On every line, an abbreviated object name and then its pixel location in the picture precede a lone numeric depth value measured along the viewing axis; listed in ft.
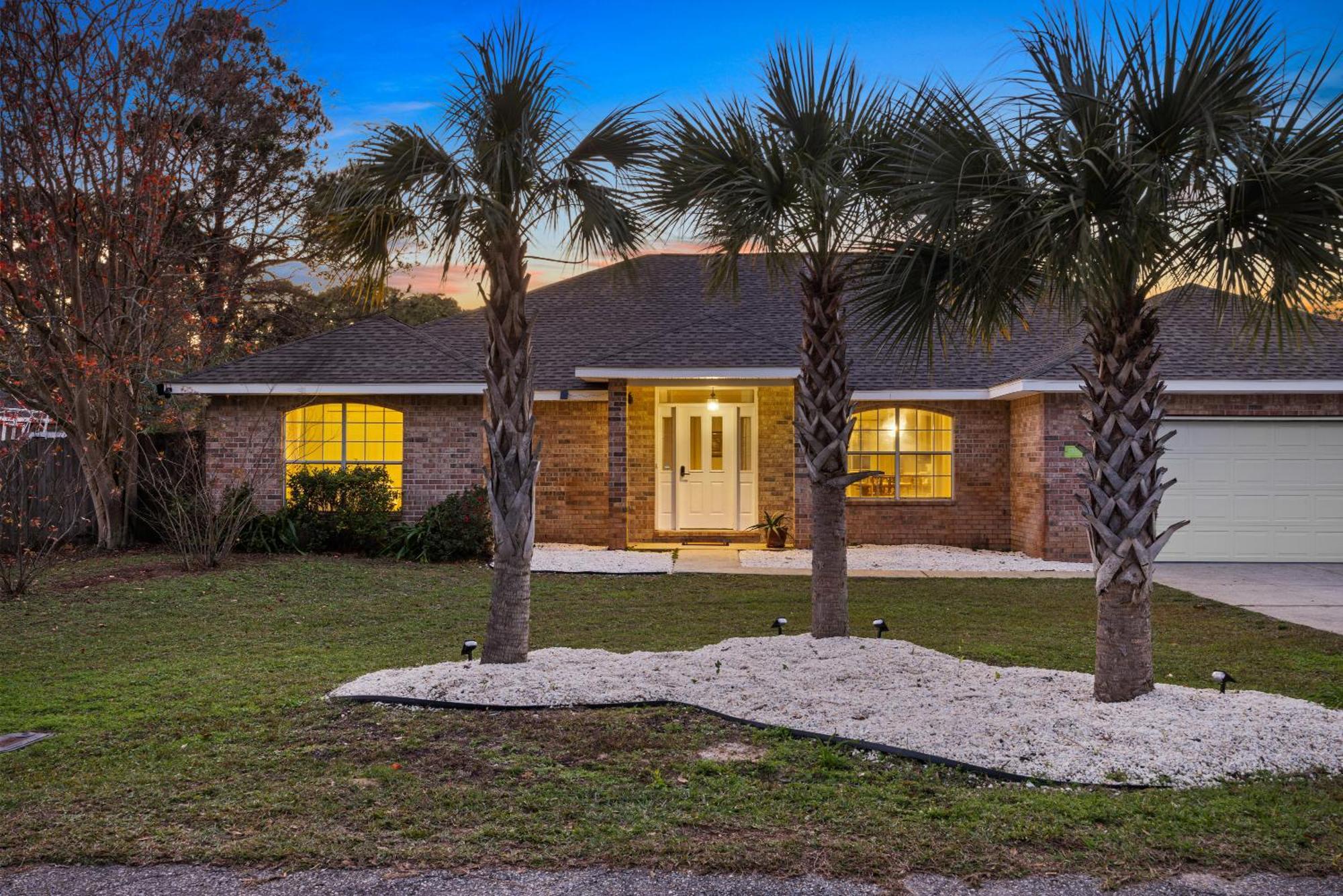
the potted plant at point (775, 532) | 53.26
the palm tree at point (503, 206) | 20.34
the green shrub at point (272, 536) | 47.83
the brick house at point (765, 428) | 46.68
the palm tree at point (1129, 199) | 15.85
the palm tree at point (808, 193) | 22.16
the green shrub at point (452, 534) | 46.88
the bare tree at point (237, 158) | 54.49
